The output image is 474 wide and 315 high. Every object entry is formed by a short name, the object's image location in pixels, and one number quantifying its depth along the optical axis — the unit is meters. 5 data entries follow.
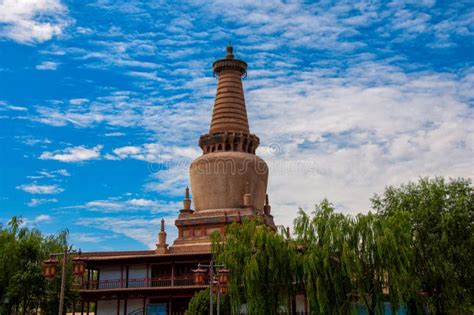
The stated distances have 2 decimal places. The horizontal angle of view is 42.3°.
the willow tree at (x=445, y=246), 39.06
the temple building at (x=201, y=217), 41.75
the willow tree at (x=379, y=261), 30.12
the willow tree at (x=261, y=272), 31.94
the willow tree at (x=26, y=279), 34.53
